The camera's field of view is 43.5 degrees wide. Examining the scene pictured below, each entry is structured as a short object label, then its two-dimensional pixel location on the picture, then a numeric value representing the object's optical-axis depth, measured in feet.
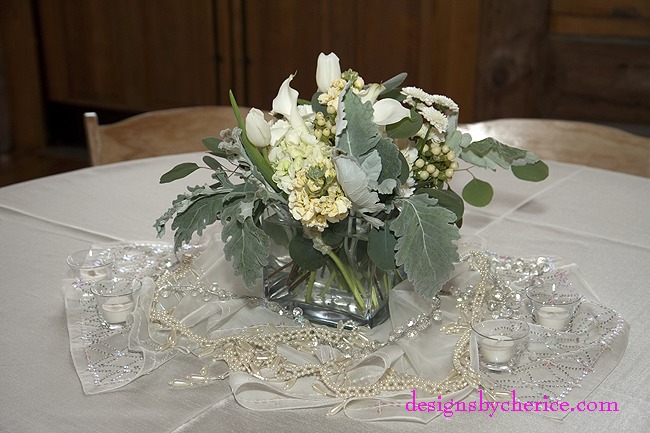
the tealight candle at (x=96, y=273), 3.63
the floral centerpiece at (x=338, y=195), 2.79
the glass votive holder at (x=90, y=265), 3.64
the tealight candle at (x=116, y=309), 3.28
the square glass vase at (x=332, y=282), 3.06
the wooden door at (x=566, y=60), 9.87
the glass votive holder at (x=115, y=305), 3.28
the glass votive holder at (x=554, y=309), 3.24
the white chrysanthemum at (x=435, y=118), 3.03
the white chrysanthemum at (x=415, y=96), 3.09
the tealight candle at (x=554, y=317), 3.24
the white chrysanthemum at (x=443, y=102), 3.12
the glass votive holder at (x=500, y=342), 2.93
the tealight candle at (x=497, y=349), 2.93
